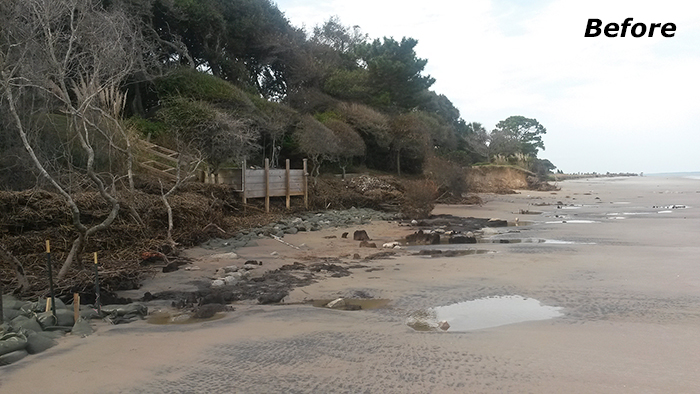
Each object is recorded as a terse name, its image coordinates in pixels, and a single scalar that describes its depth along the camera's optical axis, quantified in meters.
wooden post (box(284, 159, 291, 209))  20.19
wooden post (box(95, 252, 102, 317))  6.52
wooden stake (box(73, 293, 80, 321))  6.07
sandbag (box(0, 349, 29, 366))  4.92
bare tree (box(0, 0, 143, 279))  8.32
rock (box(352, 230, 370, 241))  14.03
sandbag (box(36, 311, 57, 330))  5.91
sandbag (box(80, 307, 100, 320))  6.36
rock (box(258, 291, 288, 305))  7.51
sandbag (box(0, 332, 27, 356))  5.05
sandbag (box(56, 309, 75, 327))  6.05
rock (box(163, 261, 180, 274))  9.65
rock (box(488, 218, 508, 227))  17.97
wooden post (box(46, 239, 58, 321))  6.05
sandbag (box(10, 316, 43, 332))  5.66
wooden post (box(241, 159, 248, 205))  17.85
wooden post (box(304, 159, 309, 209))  20.89
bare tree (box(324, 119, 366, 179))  27.06
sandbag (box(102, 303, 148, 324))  6.49
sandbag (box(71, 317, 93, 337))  5.85
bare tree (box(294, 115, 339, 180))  24.34
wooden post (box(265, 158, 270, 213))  19.03
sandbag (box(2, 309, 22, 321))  6.11
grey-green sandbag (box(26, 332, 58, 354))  5.25
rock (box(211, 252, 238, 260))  10.96
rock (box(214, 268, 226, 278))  9.29
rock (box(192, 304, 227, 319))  6.73
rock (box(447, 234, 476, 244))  13.46
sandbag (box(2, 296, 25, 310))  6.53
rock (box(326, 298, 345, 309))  7.20
